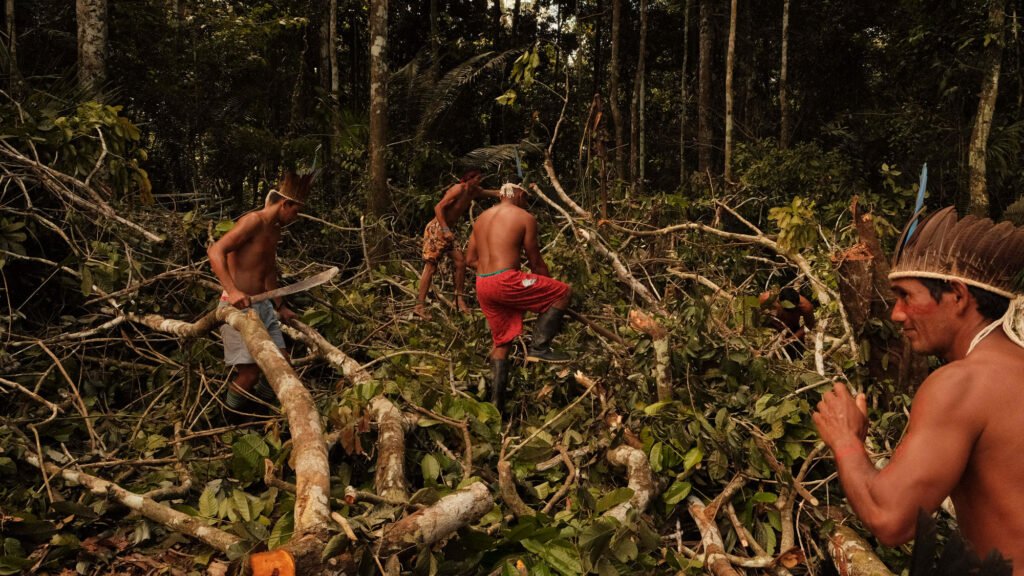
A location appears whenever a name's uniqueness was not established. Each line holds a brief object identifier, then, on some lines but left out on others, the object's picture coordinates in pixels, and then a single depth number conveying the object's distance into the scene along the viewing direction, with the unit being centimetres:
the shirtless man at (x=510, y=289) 497
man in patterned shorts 695
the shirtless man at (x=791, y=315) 483
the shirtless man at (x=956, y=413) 160
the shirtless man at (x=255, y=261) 434
